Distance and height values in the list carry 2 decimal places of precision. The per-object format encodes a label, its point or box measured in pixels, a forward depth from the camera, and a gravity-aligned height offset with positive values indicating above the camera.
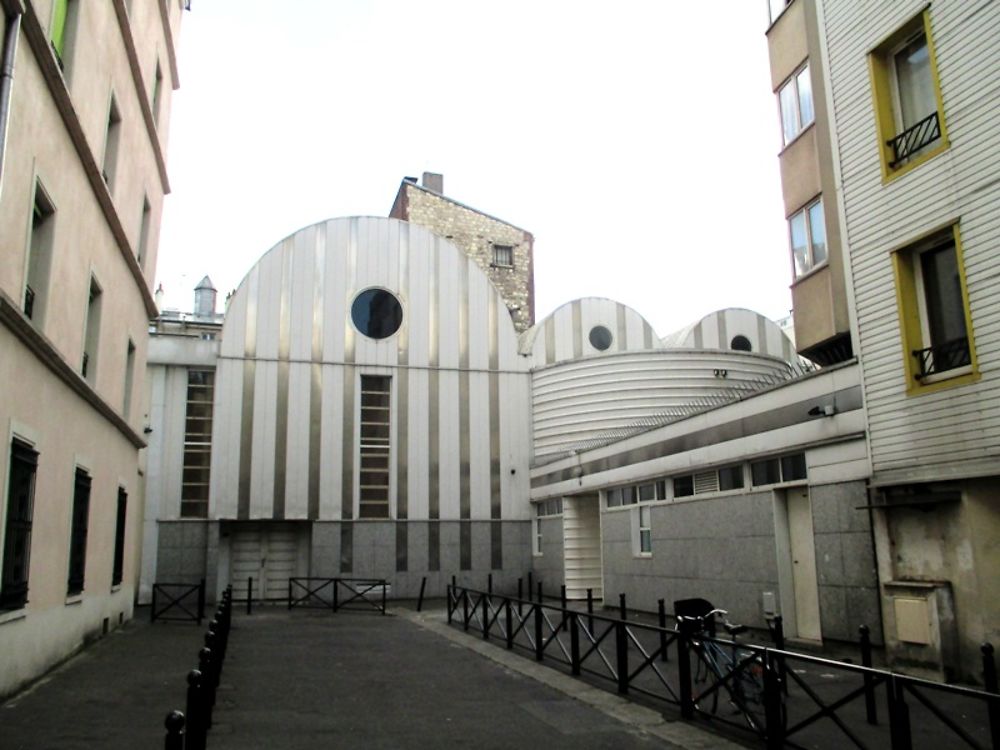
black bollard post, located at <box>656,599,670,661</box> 9.27 -1.22
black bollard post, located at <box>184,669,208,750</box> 5.38 -1.14
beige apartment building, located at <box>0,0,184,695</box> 9.05 +3.32
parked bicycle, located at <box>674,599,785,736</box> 7.68 -1.31
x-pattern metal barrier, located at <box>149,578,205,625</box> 18.25 -1.60
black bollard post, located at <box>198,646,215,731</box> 7.31 -1.18
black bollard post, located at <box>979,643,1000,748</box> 7.28 -1.25
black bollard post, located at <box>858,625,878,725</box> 6.55 -1.30
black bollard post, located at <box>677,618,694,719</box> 8.38 -1.41
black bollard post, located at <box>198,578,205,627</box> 17.90 -1.28
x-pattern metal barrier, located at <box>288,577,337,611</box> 23.06 -1.53
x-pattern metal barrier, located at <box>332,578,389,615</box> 21.72 -1.59
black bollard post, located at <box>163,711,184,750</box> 4.50 -1.01
